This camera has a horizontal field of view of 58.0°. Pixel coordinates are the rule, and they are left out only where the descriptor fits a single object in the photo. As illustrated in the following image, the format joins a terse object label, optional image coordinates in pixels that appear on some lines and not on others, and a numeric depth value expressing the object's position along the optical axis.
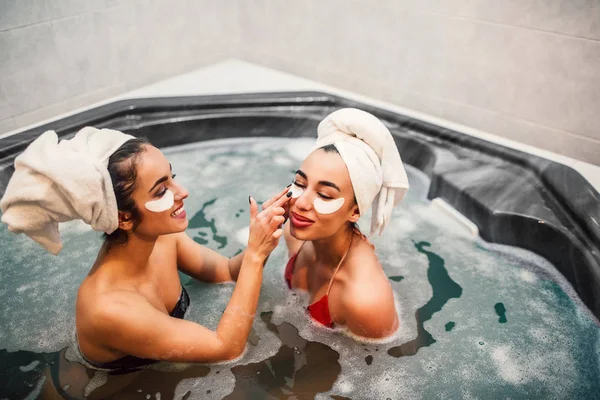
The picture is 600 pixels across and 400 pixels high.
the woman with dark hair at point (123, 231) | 1.44
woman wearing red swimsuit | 1.77
